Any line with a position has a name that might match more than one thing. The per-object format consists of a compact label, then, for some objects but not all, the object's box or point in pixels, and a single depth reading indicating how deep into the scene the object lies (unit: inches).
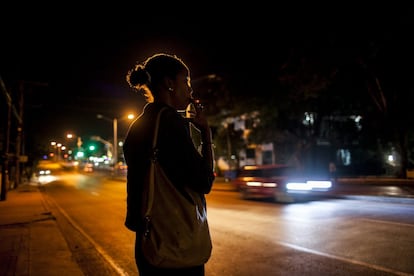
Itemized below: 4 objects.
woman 69.1
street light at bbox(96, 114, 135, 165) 1731.8
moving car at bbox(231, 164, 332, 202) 634.5
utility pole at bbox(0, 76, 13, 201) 735.6
